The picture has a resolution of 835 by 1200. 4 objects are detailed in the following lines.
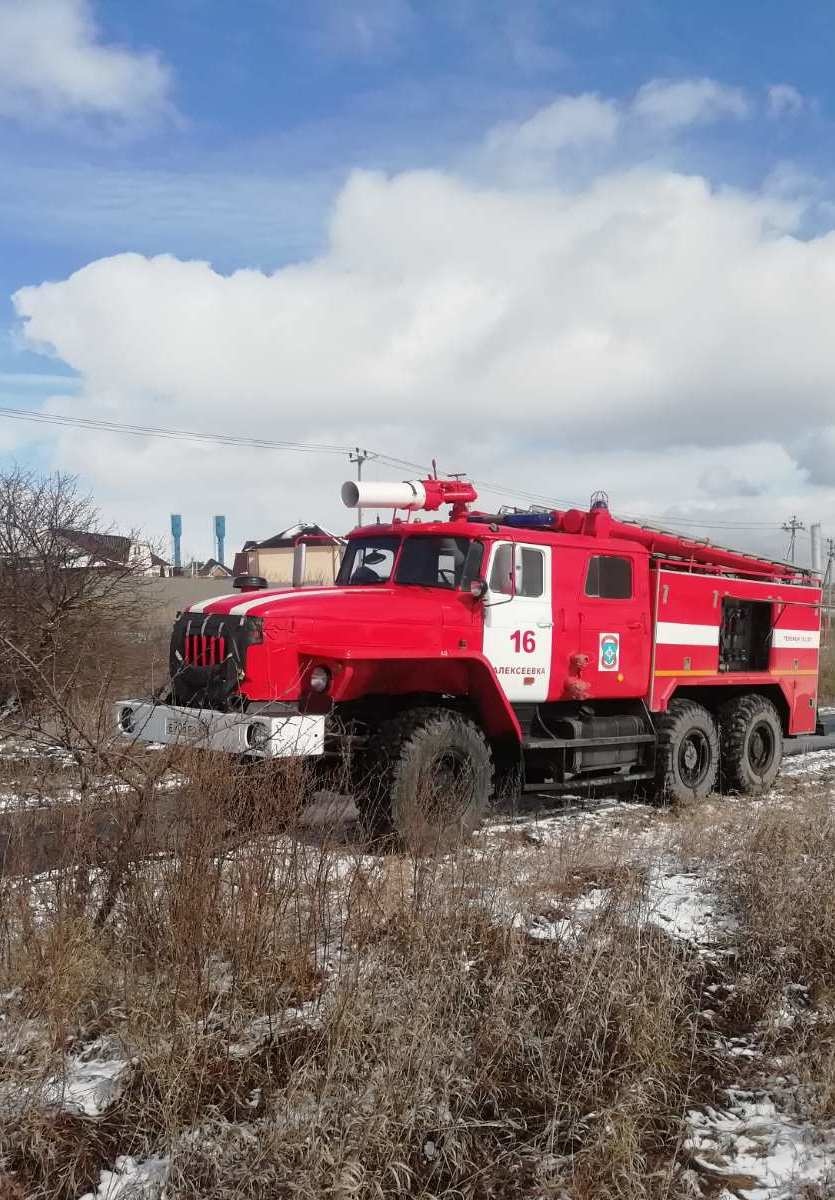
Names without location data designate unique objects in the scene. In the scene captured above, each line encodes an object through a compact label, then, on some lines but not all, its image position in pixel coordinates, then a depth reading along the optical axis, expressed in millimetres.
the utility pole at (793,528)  64812
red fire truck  6613
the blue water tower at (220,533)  69688
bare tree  14430
